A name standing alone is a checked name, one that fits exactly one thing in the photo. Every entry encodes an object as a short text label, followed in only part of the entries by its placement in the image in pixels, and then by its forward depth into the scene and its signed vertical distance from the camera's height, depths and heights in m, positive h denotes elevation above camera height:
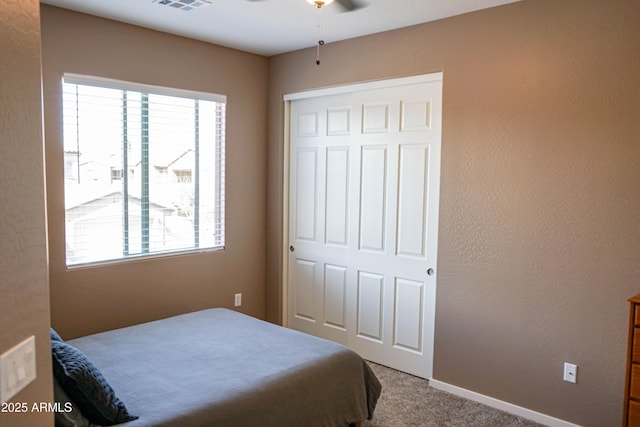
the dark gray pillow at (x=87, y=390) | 1.98 -0.88
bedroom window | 3.41 +0.03
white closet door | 3.64 -0.34
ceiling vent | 3.11 +1.09
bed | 2.21 -1.03
